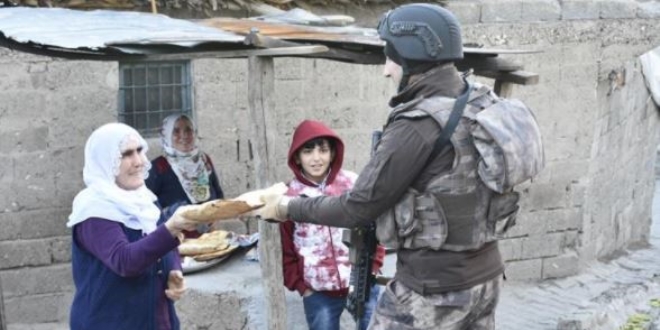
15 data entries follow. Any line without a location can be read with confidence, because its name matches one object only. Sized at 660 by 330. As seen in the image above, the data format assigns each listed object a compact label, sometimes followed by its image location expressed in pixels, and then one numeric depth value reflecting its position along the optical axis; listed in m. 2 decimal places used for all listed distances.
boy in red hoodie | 5.66
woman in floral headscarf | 7.36
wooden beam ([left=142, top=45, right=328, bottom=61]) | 5.36
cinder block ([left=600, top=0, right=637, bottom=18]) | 9.38
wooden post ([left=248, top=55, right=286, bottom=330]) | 5.71
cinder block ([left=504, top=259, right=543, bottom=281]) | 9.16
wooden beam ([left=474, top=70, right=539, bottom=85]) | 6.21
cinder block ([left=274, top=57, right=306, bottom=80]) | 7.79
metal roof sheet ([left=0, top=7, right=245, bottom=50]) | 5.15
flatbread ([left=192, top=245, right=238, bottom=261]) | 7.04
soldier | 3.98
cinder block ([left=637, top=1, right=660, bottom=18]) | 9.62
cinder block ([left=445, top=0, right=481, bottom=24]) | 8.56
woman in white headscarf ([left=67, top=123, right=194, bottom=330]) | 4.25
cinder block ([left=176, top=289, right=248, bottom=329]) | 6.75
